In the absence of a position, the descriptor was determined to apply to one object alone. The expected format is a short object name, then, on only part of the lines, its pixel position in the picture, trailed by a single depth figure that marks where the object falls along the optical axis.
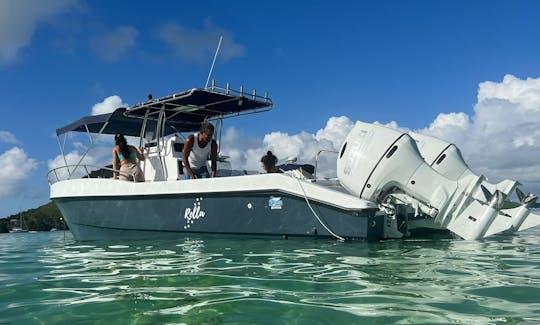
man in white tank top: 8.83
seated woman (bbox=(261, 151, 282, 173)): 8.62
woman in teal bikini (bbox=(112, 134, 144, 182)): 9.29
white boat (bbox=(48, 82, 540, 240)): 6.62
